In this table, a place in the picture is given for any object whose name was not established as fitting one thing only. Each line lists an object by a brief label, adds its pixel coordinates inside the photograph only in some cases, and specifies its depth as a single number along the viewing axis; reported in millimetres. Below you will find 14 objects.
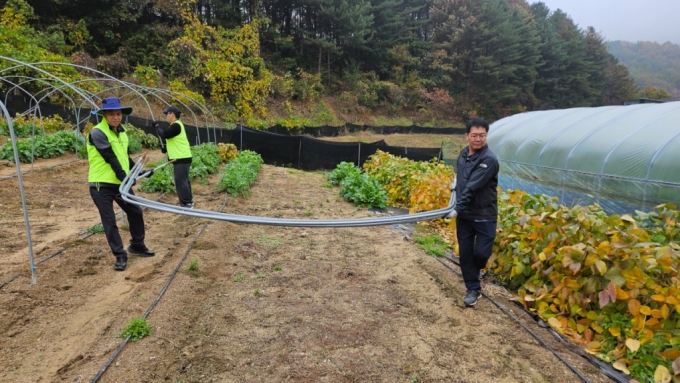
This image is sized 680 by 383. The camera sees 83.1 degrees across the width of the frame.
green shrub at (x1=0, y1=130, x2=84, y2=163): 8937
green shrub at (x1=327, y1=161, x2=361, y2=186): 9286
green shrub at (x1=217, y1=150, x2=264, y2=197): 7613
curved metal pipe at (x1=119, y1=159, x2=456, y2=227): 2818
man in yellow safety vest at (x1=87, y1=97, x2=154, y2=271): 3818
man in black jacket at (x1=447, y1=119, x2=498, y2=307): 3348
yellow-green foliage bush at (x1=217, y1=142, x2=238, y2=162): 11920
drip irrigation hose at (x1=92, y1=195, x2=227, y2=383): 2496
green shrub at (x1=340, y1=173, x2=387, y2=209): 7672
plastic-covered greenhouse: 6363
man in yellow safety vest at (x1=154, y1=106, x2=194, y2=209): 5582
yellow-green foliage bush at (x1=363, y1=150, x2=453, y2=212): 6602
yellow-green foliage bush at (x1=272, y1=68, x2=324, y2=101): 24906
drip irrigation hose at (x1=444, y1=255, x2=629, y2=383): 2764
